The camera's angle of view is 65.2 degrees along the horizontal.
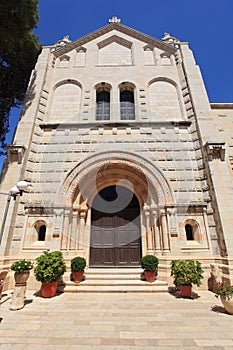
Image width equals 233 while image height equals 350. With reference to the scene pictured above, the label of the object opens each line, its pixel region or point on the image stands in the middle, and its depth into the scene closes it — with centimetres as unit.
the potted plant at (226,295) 464
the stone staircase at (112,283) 649
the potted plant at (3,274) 649
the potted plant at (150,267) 688
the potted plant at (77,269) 691
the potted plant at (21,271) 548
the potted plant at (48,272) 599
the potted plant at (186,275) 591
